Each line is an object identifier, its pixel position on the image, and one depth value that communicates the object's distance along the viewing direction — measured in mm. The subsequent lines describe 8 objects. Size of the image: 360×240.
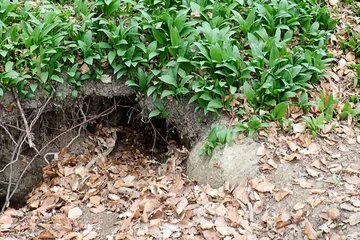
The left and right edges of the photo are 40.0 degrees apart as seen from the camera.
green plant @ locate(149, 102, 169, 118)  5223
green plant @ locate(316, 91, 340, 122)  4812
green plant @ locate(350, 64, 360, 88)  5246
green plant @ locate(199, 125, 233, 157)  4754
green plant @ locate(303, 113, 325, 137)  4672
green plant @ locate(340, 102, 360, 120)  4853
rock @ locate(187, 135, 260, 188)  4570
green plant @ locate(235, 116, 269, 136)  4695
